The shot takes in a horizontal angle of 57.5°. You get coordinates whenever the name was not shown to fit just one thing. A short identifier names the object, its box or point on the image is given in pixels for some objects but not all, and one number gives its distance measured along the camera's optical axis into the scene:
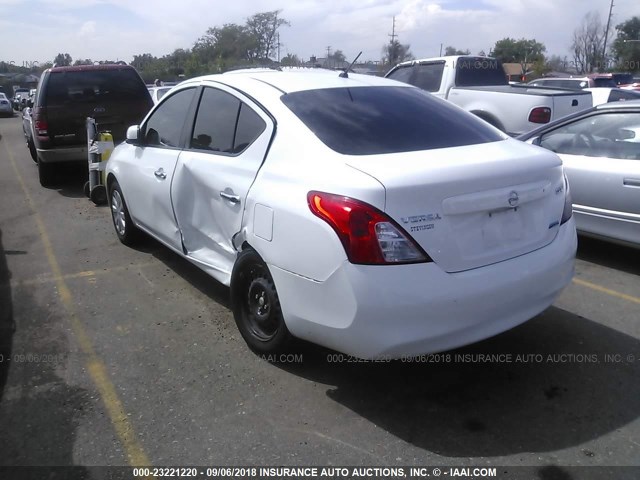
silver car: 5.03
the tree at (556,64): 53.01
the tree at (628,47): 50.47
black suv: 9.02
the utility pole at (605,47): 52.88
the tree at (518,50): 72.31
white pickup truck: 8.69
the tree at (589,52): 53.50
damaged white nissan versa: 2.79
